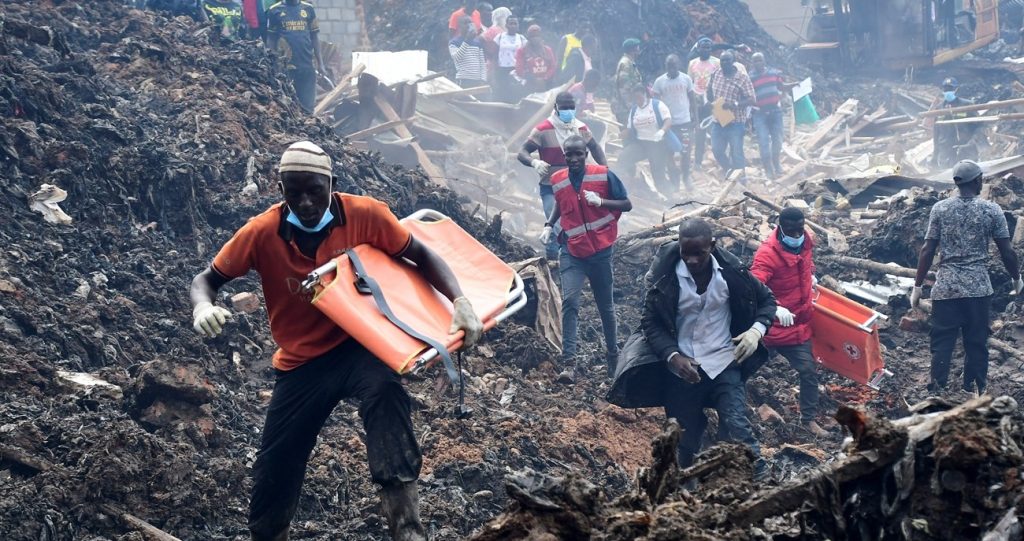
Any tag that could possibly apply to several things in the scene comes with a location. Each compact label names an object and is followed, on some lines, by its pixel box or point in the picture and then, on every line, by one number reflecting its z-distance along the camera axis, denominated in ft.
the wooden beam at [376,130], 53.21
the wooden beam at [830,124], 72.23
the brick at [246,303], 28.12
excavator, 85.87
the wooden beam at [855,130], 70.11
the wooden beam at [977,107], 59.64
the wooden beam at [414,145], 53.26
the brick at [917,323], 34.60
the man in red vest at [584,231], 30.66
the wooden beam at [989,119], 54.39
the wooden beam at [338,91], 53.33
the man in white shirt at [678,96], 66.54
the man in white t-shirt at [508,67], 73.15
